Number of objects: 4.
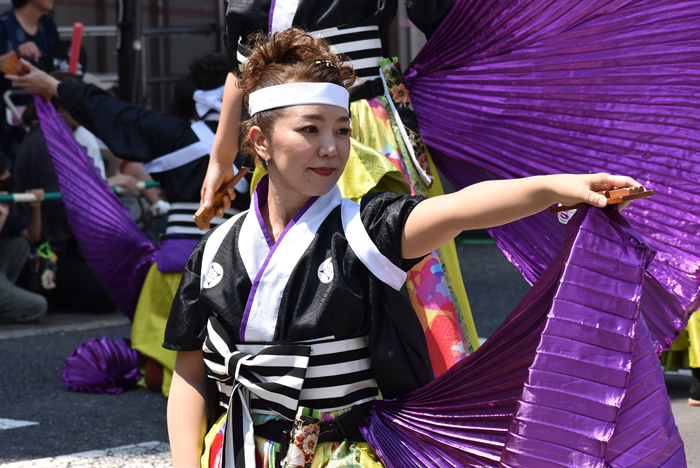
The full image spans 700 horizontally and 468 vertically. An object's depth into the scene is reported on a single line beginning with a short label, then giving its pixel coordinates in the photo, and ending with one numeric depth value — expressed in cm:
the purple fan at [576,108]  557
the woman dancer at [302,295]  533
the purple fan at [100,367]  838
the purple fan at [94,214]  848
